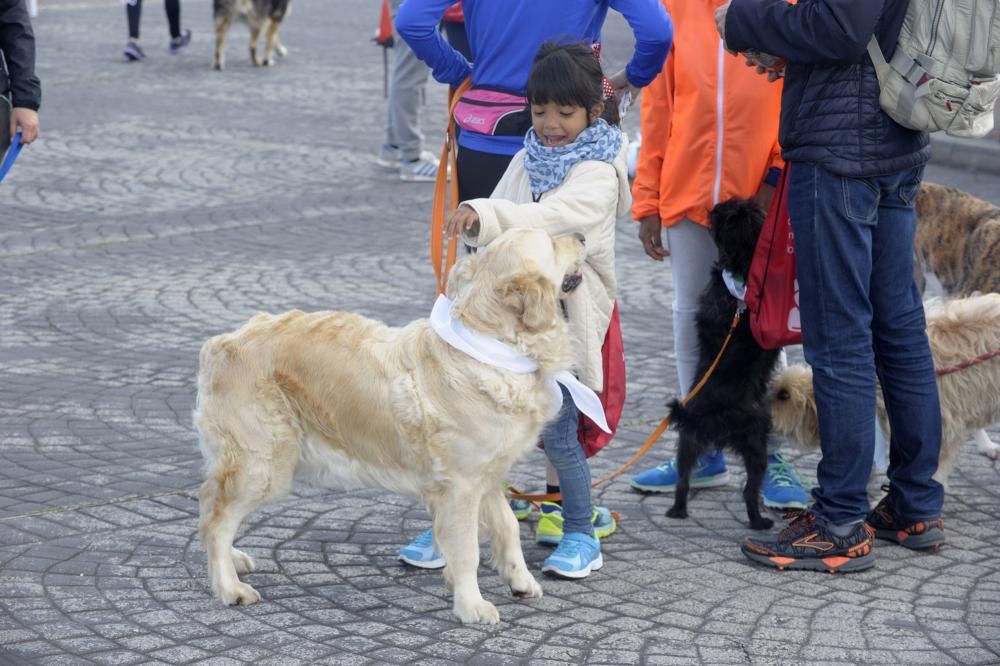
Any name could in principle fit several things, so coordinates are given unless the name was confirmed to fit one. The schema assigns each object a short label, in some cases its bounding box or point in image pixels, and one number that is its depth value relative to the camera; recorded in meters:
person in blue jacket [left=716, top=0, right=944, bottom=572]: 8.27
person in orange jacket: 9.62
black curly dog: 9.68
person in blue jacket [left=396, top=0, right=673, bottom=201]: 9.42
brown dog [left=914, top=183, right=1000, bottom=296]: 12.59
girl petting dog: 8.16
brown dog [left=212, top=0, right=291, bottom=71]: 34.34
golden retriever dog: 7.87
